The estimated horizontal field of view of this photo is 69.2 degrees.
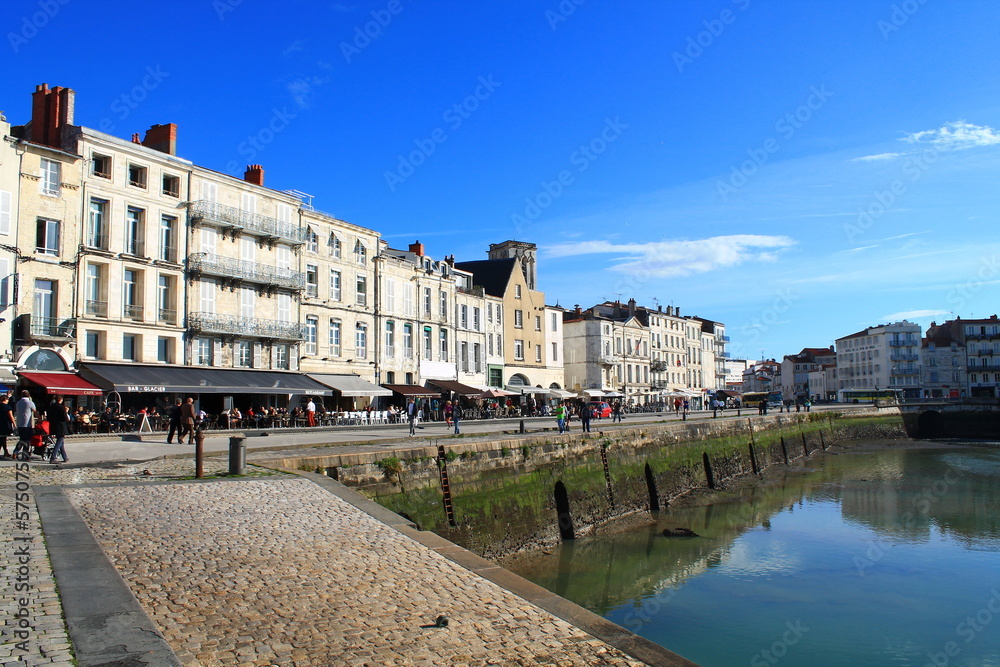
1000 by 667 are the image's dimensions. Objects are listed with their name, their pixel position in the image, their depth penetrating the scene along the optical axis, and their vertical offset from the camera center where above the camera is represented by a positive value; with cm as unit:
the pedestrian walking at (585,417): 2769 -99
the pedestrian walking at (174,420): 2041 -63
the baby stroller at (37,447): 1458 -94
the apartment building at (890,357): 10388 +423
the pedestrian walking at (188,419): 2056 -61
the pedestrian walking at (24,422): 1448 -43
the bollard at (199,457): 1225 -101
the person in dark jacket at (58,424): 1414 -47
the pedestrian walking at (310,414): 3244 -81
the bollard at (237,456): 1274 -104
